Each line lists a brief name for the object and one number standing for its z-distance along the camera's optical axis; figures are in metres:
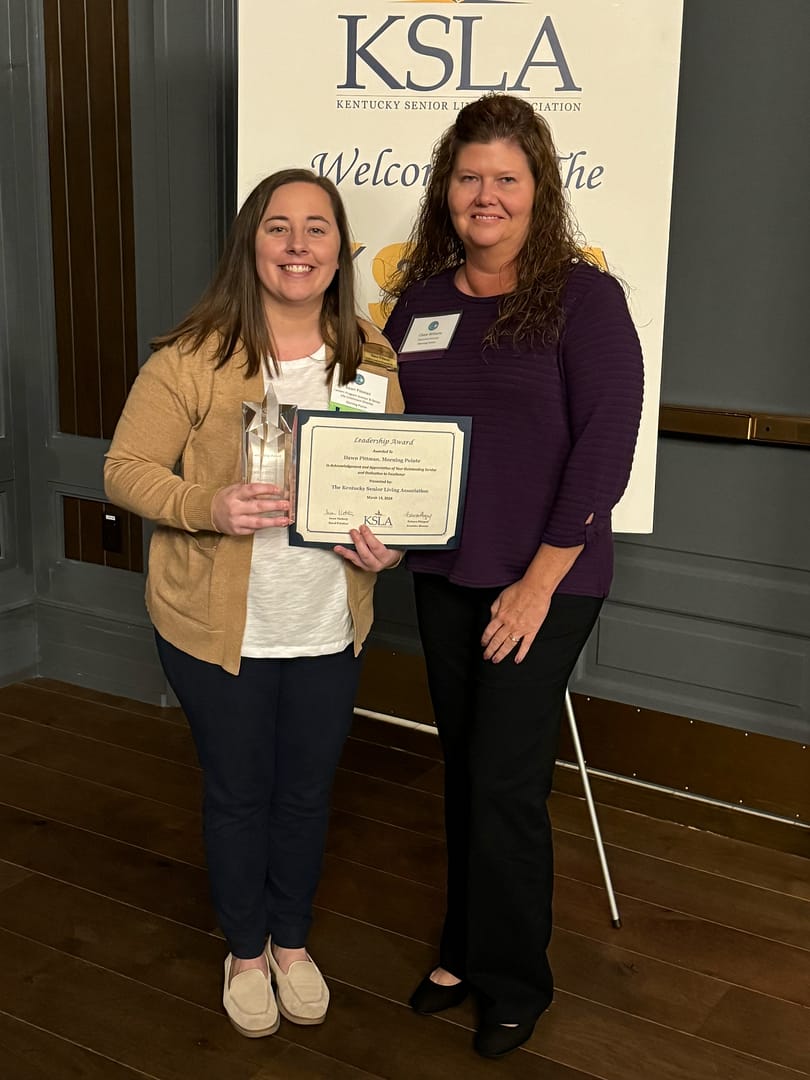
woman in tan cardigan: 1.83
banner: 2.33
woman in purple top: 1.76
